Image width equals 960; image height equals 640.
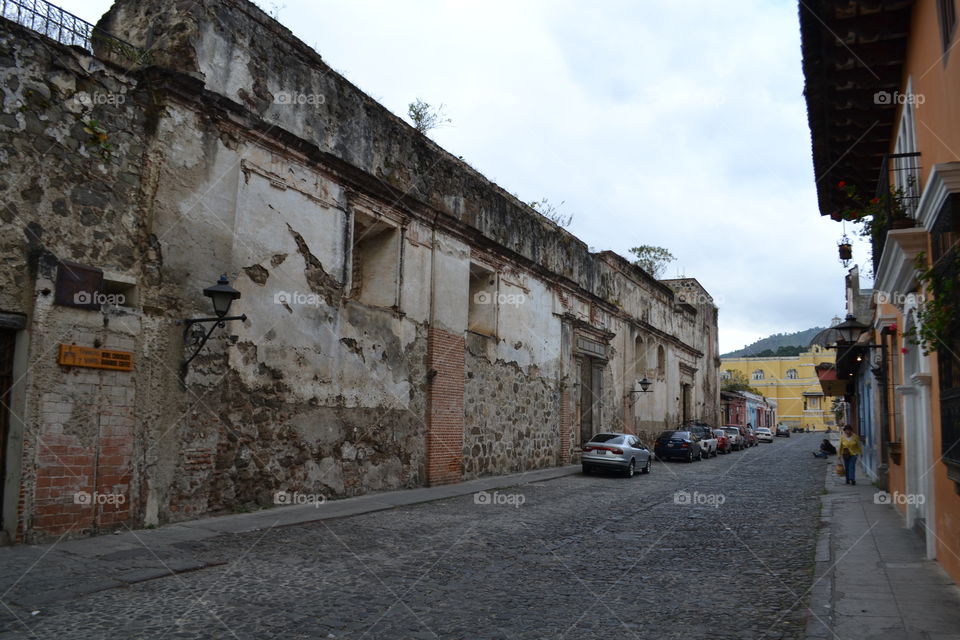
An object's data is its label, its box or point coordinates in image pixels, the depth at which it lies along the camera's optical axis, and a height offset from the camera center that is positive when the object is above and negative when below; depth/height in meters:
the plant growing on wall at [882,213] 7.73 +2.29
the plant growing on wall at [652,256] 46.47 +9.51
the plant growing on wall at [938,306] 5.46 +0.81
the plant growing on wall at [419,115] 18.79 +7.46
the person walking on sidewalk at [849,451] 17.94 -1.13
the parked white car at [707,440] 31.19 -1.65
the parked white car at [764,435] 54.11 -2.32
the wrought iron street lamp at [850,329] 15.87 +1.71
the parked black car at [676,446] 27.69 -1.68
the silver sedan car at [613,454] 20.00 -1.48
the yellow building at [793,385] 83.12 +2.30
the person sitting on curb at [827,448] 30.80 -1.82
